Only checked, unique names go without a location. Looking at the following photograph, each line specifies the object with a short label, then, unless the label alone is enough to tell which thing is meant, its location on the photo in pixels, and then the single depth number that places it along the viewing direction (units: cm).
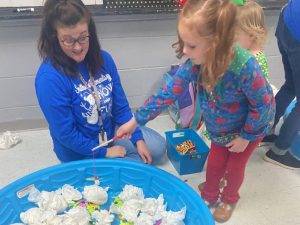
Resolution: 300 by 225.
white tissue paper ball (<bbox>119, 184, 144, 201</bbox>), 117
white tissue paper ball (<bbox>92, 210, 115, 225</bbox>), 111
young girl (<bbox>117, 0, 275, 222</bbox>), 76
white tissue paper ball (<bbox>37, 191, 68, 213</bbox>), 112
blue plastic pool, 108
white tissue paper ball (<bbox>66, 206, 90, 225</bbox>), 108
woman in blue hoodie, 100
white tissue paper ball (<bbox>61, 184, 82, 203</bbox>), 117
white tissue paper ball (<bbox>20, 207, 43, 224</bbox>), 108
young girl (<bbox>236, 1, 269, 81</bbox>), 121
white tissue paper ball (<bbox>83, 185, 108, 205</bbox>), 116
